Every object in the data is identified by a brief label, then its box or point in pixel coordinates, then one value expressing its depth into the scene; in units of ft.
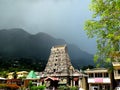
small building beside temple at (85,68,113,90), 99.79
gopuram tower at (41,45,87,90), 130.83
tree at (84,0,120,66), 29.82
